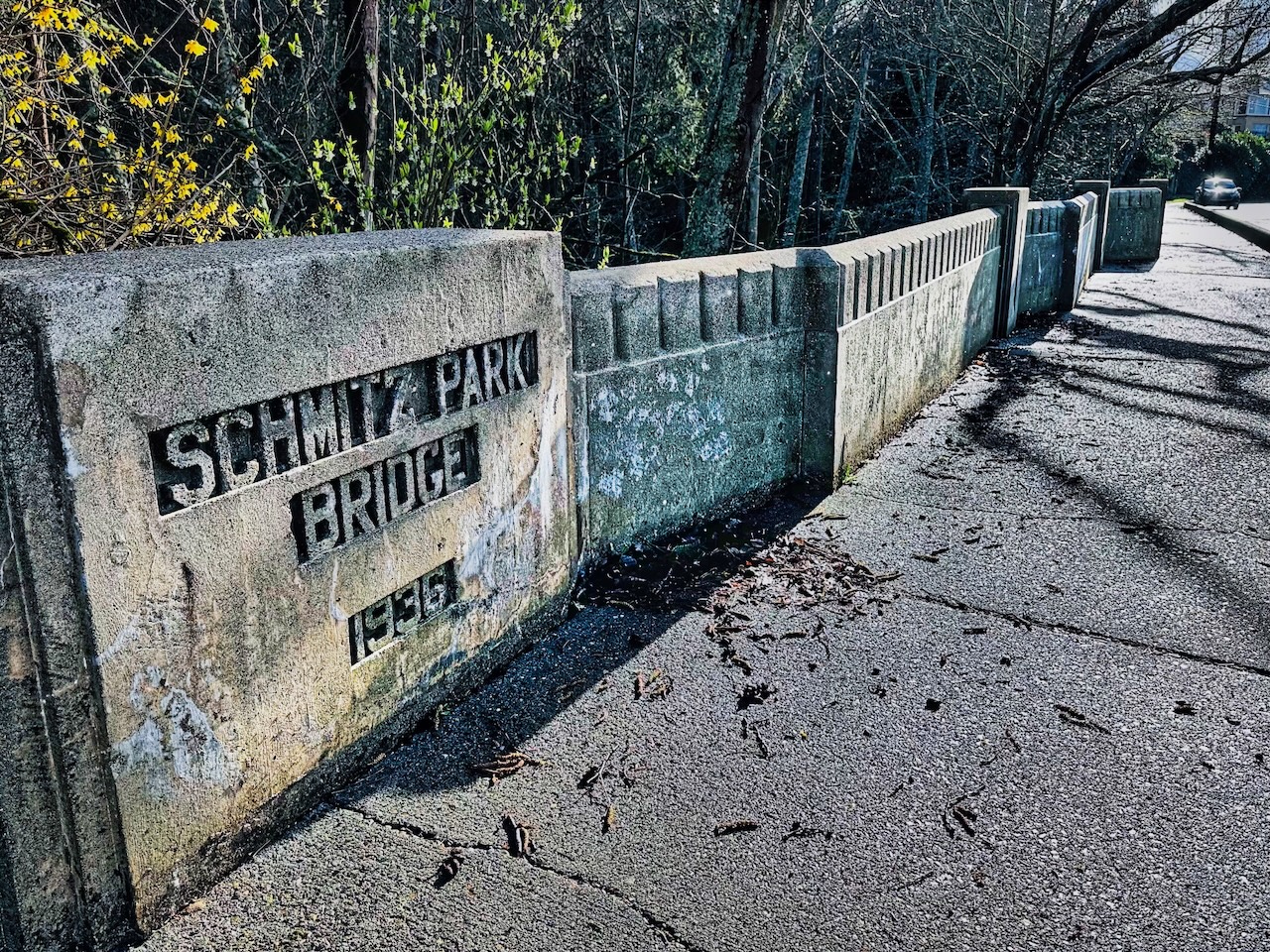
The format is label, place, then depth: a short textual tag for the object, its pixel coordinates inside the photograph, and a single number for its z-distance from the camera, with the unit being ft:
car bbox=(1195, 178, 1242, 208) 139.44
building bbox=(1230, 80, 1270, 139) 306.92
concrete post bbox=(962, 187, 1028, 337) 32.50
